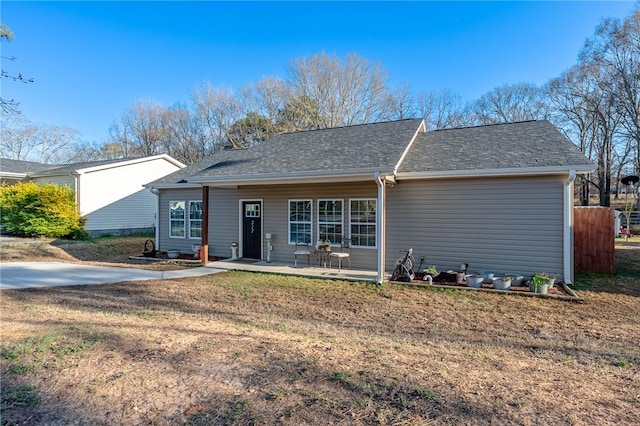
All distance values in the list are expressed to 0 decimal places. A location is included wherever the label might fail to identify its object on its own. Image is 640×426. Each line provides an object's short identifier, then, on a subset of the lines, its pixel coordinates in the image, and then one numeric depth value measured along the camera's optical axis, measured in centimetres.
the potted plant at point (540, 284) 712
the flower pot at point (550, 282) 733
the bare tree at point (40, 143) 3609
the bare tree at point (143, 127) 3619
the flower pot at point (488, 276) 822
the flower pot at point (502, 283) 754
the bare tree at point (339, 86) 2731
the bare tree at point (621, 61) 2290
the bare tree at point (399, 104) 2866
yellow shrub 1606
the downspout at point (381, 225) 837
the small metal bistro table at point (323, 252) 1020
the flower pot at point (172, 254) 1243
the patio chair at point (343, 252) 1010
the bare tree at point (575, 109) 2762
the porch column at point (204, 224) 1094
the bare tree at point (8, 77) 509
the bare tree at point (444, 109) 3123
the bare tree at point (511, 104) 3109
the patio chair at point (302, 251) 1030
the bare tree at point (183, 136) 3447
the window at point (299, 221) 1104
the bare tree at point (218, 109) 3216
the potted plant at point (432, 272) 854
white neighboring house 1806
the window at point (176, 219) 1338
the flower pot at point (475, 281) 788
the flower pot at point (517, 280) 795
